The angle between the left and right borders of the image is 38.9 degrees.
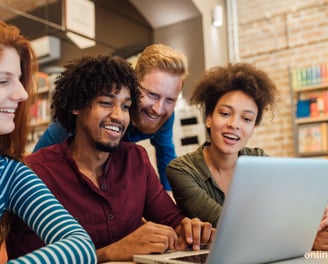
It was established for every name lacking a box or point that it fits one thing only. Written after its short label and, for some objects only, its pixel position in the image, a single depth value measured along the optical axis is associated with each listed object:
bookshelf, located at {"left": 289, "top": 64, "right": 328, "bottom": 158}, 5.21
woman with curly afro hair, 1.60
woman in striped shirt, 0.95
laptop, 0.81
